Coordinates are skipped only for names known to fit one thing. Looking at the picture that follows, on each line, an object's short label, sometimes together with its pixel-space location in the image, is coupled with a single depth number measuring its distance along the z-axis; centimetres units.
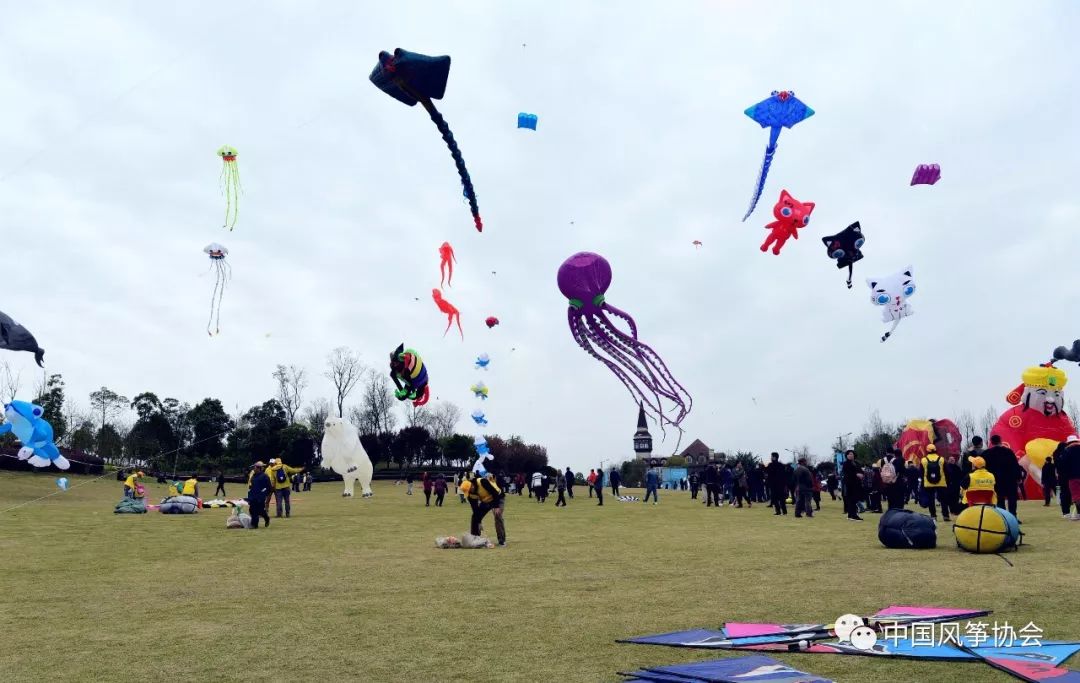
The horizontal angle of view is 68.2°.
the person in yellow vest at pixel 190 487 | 2633
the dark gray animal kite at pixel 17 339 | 2732
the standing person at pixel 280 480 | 2115
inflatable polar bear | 3672
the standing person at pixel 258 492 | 1851
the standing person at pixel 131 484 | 2553
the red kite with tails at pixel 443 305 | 3697
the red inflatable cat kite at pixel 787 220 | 2342
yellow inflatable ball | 1081
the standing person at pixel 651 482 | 2909
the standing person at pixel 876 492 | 2058
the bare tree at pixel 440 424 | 9305
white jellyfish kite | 2885
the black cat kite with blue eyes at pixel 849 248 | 2469
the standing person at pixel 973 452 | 1653
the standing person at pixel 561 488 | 2819
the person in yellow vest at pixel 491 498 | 1421
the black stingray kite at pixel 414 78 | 1507
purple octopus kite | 2525
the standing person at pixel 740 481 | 2440
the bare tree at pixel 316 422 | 7068
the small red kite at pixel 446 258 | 3262
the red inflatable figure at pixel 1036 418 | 2361
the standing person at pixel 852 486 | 1809
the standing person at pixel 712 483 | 2586
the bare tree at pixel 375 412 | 8706
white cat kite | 2620
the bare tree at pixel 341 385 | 7881
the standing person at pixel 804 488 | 1920
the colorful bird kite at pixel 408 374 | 3997
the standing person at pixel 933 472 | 1524
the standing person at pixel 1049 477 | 1952
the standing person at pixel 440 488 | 2820
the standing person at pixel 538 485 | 3130
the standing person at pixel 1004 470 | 1492
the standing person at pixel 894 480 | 1765
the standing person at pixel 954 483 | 1620
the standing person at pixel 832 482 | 2707
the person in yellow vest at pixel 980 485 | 1248
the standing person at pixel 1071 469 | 1470
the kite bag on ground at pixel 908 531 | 1179
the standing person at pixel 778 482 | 2050
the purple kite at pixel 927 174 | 2112
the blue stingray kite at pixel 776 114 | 2005
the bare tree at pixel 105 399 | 8625
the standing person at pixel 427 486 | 2856
